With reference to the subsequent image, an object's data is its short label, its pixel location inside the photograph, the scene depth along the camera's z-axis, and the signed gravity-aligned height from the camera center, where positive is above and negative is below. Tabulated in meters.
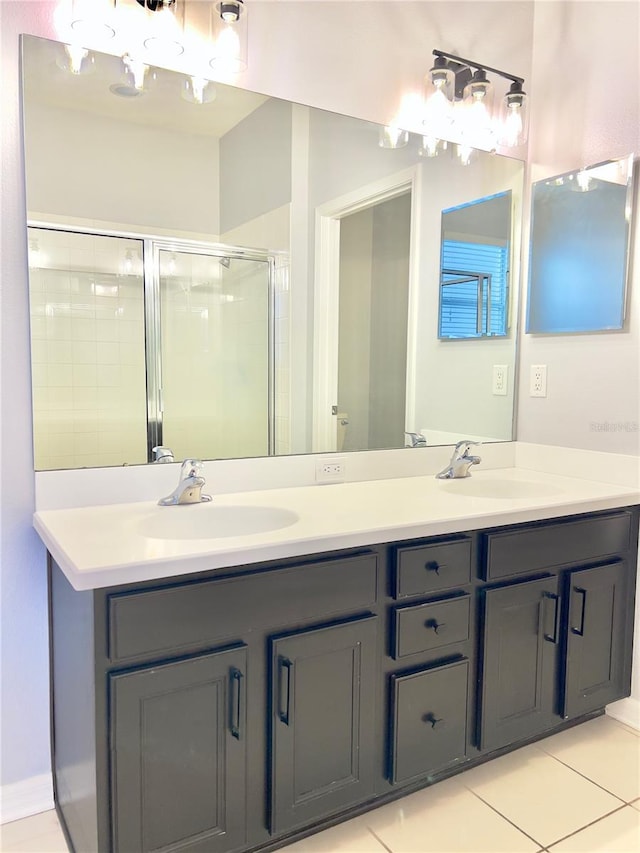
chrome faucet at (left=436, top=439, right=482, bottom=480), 2.16 -0.32
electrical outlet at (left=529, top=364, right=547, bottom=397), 2.34 -0.01
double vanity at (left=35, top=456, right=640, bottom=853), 1.21 -0.65
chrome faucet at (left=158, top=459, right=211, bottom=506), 1.67 -0.31
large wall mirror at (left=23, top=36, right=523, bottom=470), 1.59 +0.30
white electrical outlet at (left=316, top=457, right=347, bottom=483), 2.00 -0.32
